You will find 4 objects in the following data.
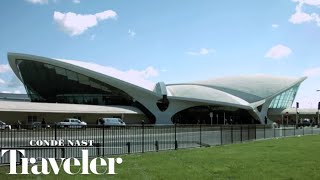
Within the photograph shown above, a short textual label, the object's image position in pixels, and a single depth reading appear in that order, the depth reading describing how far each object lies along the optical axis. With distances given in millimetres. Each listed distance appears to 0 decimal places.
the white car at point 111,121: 42370
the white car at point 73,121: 40520
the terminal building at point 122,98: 58951
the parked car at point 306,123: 63697
